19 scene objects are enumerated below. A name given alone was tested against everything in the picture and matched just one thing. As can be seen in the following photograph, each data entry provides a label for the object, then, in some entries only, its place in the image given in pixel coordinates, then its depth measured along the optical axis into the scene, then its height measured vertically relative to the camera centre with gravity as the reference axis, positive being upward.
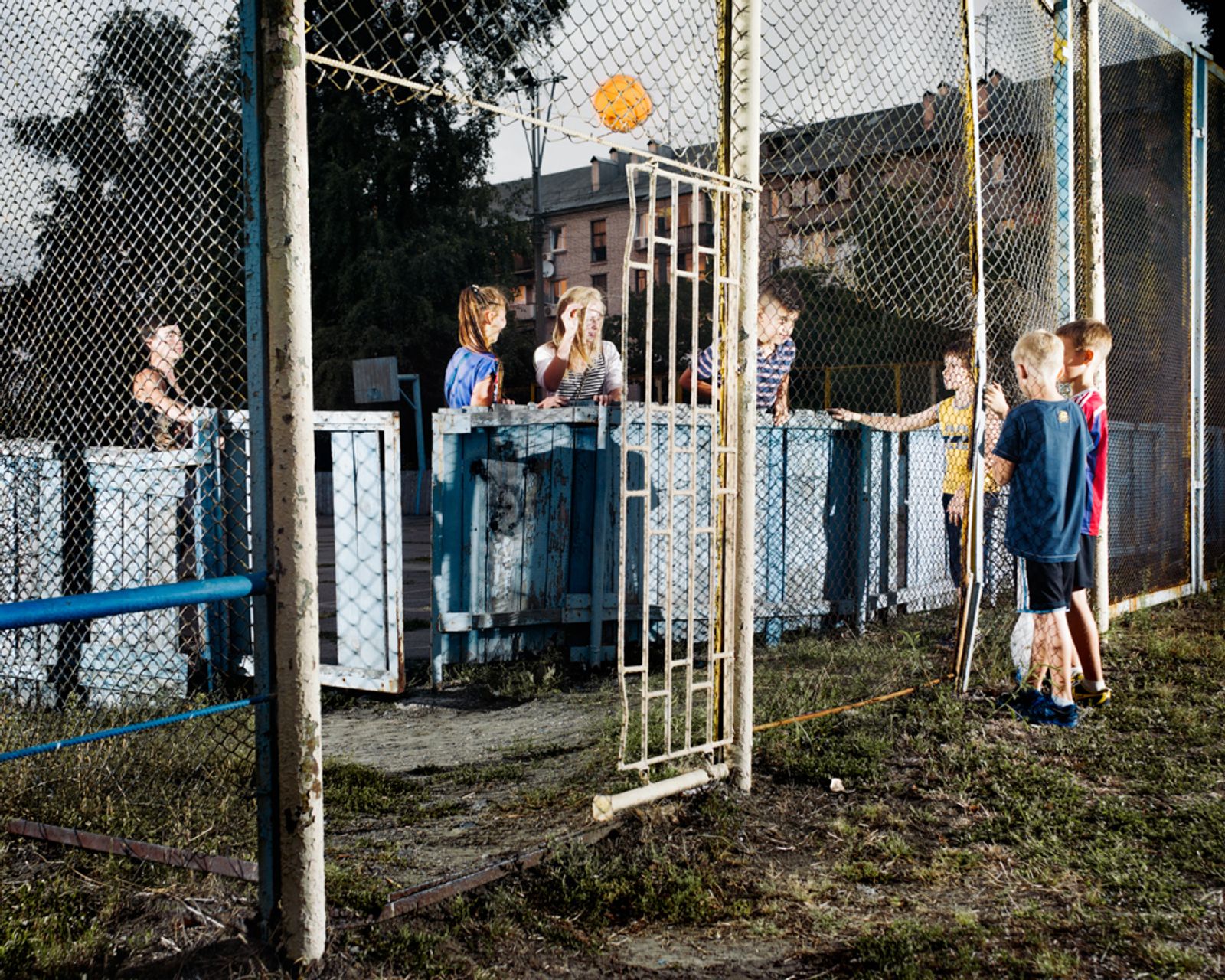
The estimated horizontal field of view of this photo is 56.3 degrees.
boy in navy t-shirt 5.30 -0.23
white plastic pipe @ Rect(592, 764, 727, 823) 3.63 -1.14
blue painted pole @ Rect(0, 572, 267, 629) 2.17 -0.30
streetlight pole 32.72 +6.71
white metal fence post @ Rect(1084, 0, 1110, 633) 7.25 +1.57
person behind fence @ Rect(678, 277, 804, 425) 6.86 +0.67
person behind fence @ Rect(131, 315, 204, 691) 4.51 +0.15
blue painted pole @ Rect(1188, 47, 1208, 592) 9.13 +1.52
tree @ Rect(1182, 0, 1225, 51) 18.86 +7.23
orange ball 3.71 +1.16
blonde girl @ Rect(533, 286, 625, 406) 7.20 +0.63
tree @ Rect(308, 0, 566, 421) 31.17 +6.23
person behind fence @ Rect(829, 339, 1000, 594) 7.49 +0.18
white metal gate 3.71 -0.09
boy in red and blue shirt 5.65 -0.14
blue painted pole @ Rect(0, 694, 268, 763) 2.33 -0.59
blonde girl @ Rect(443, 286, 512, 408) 7.05 +0.61
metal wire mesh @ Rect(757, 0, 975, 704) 5.57 +0.12
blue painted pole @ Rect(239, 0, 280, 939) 2.68 +0.12
